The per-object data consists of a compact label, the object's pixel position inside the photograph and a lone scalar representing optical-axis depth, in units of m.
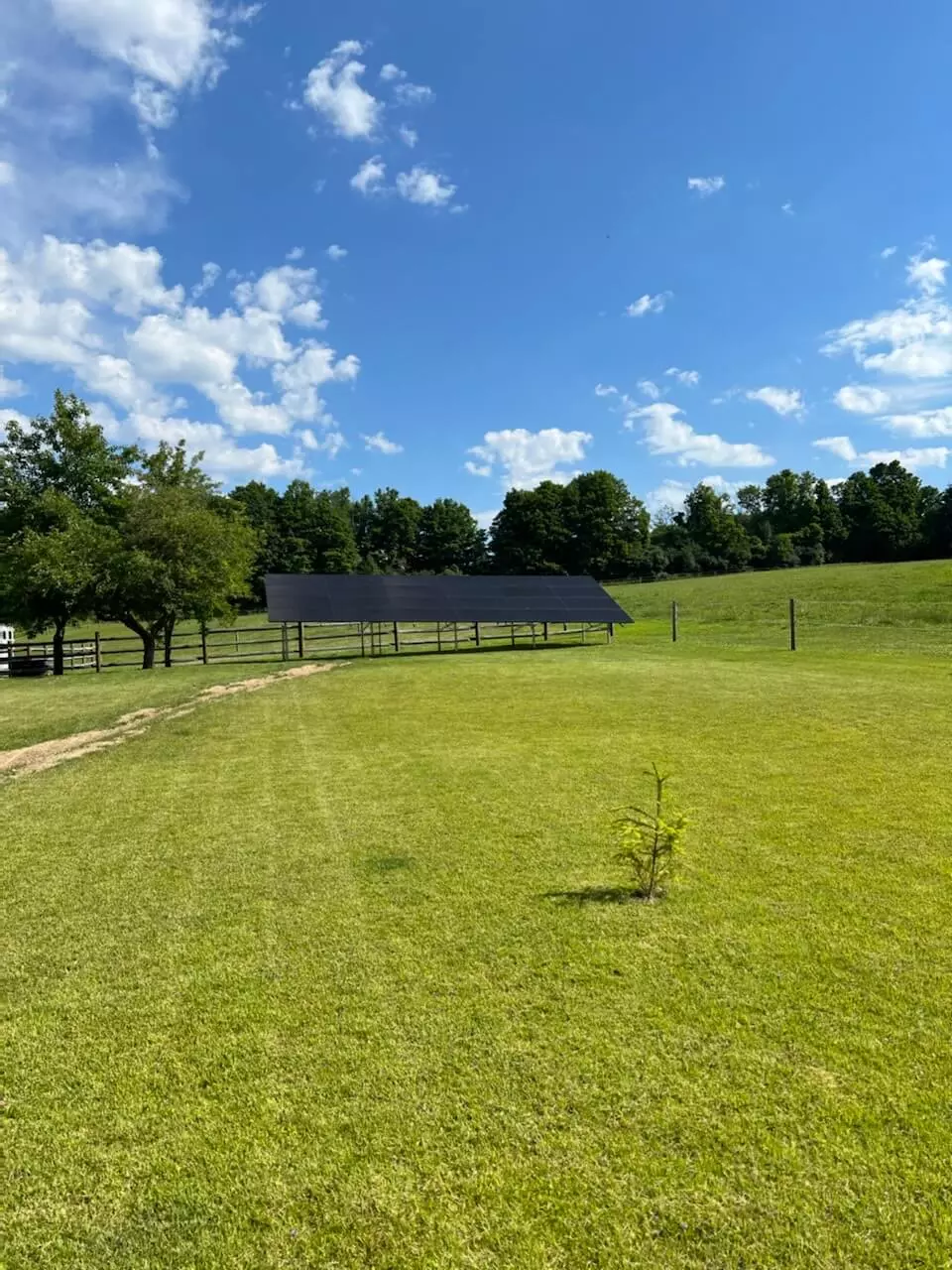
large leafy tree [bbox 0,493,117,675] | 20.94
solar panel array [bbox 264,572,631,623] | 22.66
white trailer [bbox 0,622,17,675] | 23.08
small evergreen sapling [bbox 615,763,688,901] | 4.16
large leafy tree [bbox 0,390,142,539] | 26.81
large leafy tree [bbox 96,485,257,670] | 21.80
